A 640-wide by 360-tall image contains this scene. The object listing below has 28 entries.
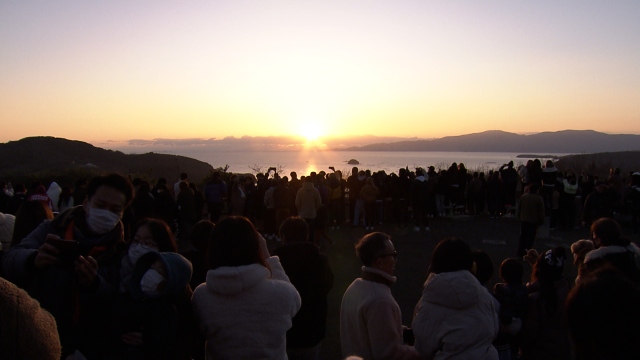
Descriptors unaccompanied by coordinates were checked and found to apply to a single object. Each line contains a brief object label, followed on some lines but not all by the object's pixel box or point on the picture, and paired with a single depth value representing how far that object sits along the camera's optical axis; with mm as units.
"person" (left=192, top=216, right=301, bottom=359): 2697
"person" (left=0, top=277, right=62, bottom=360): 1167
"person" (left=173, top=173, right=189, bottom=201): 12719
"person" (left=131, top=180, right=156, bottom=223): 10180
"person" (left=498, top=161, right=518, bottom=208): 16656
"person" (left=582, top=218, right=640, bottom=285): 4168
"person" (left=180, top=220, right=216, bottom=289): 4062
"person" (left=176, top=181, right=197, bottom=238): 11961
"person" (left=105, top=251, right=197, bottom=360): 2369
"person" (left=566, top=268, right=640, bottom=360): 1529
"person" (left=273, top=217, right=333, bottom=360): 3971
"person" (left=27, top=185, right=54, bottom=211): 8719
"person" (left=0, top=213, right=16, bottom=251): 4340
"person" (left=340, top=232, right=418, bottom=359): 3088
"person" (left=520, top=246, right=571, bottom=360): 3936
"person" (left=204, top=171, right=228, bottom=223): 12891
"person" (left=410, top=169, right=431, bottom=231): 13984
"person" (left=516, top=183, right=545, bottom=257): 9344
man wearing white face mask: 2352
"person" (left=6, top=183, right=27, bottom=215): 9180
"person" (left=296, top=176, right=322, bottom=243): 10758
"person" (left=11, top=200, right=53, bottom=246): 3346
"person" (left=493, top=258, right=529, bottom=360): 3900
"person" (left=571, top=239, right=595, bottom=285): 4582
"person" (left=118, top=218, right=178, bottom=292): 2578
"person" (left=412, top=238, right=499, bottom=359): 3006
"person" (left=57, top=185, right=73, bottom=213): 10602
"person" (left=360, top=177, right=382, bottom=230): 14031
